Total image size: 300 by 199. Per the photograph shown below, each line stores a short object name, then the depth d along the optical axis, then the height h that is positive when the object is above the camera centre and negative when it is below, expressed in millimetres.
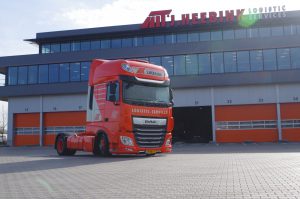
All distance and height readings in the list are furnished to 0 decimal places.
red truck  16344 +723
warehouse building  36094 +4822
